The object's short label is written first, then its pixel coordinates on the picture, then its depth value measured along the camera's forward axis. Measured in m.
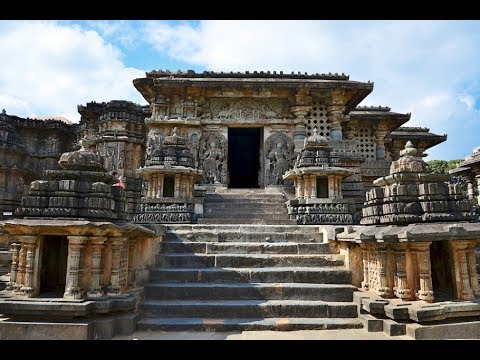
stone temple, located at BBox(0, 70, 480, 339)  4.56
